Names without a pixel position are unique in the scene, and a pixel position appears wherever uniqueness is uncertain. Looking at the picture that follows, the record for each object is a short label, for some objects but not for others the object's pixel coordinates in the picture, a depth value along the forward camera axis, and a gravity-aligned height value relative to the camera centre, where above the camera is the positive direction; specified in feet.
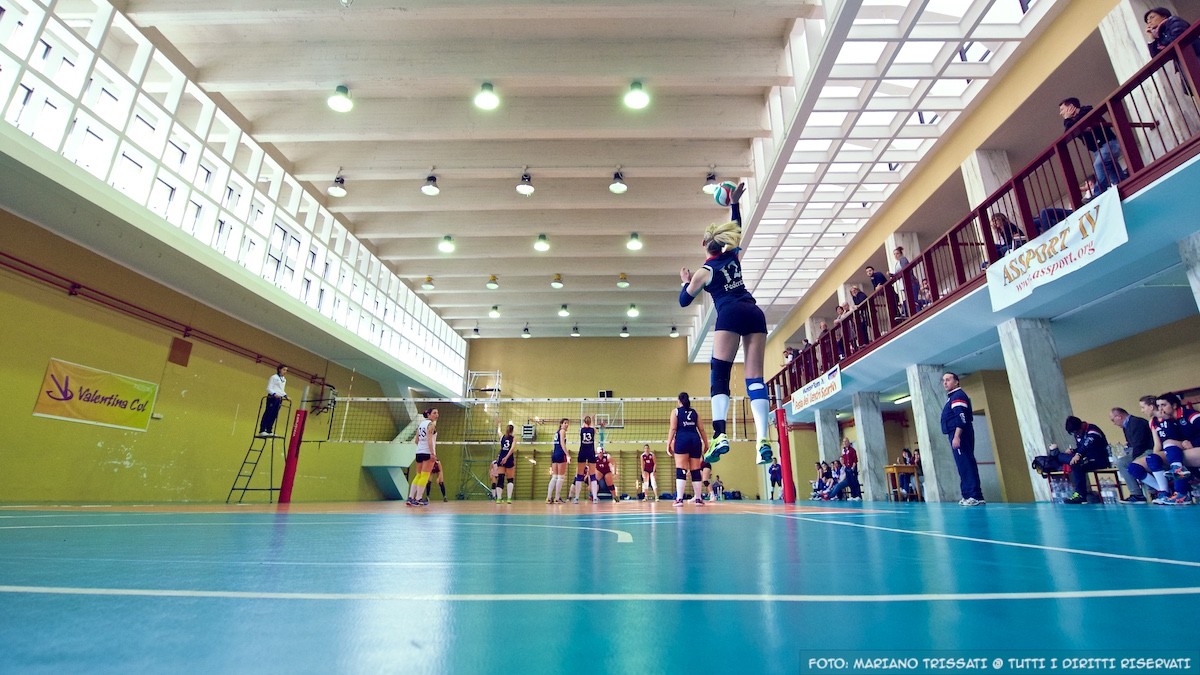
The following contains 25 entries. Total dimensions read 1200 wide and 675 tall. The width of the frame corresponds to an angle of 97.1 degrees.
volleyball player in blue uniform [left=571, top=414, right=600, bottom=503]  36.88 +2.46
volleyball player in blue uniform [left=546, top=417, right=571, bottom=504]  35.47 +1.92
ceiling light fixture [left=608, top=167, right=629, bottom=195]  38.75 +21.47
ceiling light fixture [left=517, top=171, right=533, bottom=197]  39.24 +21.49
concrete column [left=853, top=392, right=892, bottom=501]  40.32 +3.57
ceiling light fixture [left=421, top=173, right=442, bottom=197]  39.78 +21.69
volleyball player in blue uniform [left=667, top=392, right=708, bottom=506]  26.76 +2.59
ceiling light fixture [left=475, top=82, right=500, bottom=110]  31.04 +22.14
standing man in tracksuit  22.76 +2.39
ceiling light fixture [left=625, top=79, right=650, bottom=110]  30.14 +21.72
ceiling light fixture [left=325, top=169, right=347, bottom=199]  40.93 +22.20
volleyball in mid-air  13.87 +7.49
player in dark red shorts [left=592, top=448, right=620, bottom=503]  45.94 +1.71
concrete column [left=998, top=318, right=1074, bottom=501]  25.22 +5.08
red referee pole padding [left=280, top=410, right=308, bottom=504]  30.83 +1.38
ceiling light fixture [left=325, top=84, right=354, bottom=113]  31.32 +22.06
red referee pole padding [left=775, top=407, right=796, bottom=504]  31.42 +1.87
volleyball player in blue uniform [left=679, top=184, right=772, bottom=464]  12.47 +3.85
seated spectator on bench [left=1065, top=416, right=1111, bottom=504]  22.55 +1.73
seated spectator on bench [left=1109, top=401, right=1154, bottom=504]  23.08 +2.23
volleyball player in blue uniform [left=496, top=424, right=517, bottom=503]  35.99 +2.24
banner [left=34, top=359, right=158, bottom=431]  28.91 +4.71
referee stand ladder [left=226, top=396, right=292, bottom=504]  40.74 +2.10
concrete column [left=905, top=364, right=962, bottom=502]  33.45 +3.61
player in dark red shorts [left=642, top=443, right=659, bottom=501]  50.08 +2.28
